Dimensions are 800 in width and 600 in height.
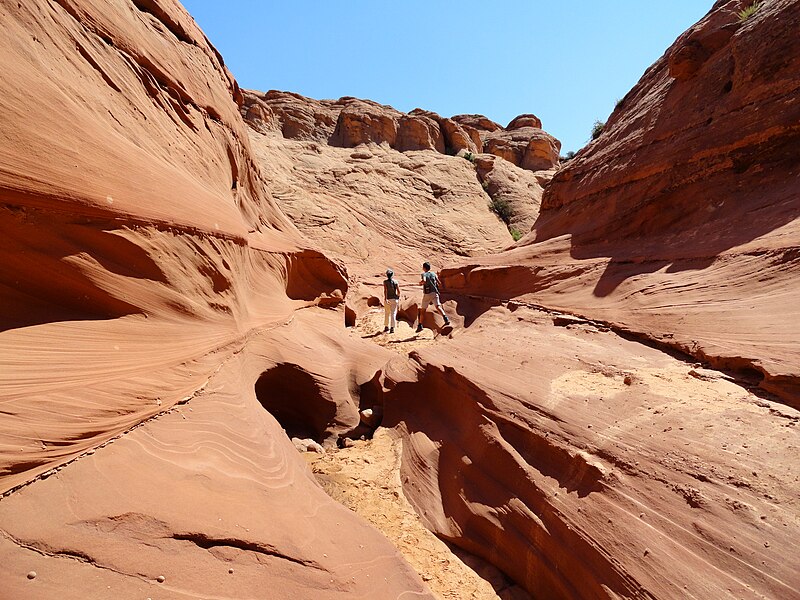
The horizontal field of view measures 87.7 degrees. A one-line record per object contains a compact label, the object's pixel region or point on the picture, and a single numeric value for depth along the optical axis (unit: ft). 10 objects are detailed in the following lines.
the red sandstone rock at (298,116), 77.36
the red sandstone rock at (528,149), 96.27
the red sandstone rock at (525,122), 109.29
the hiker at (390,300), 28.91
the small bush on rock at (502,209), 73.05
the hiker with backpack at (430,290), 27.94
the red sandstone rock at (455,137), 87.66
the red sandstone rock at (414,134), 80.59
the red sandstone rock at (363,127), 76.18
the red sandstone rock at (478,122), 108.68
